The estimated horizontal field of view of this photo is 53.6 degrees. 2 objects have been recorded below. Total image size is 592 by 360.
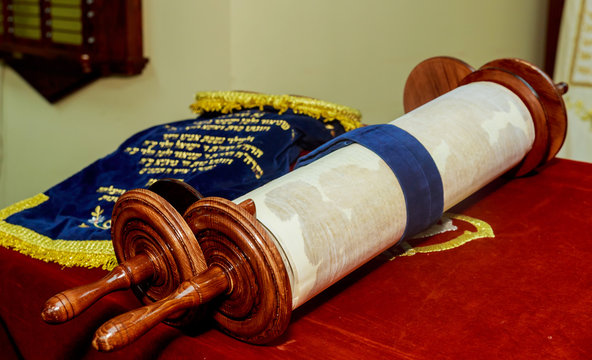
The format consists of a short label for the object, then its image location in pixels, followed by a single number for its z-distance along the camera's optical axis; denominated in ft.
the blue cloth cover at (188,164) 3.49
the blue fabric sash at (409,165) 2.62
